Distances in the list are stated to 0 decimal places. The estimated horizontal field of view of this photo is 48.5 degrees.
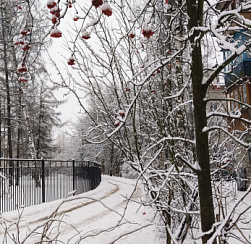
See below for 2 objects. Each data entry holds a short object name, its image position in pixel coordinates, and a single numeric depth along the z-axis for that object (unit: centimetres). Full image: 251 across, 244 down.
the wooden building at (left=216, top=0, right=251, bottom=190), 1210
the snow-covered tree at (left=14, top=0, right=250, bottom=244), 192
